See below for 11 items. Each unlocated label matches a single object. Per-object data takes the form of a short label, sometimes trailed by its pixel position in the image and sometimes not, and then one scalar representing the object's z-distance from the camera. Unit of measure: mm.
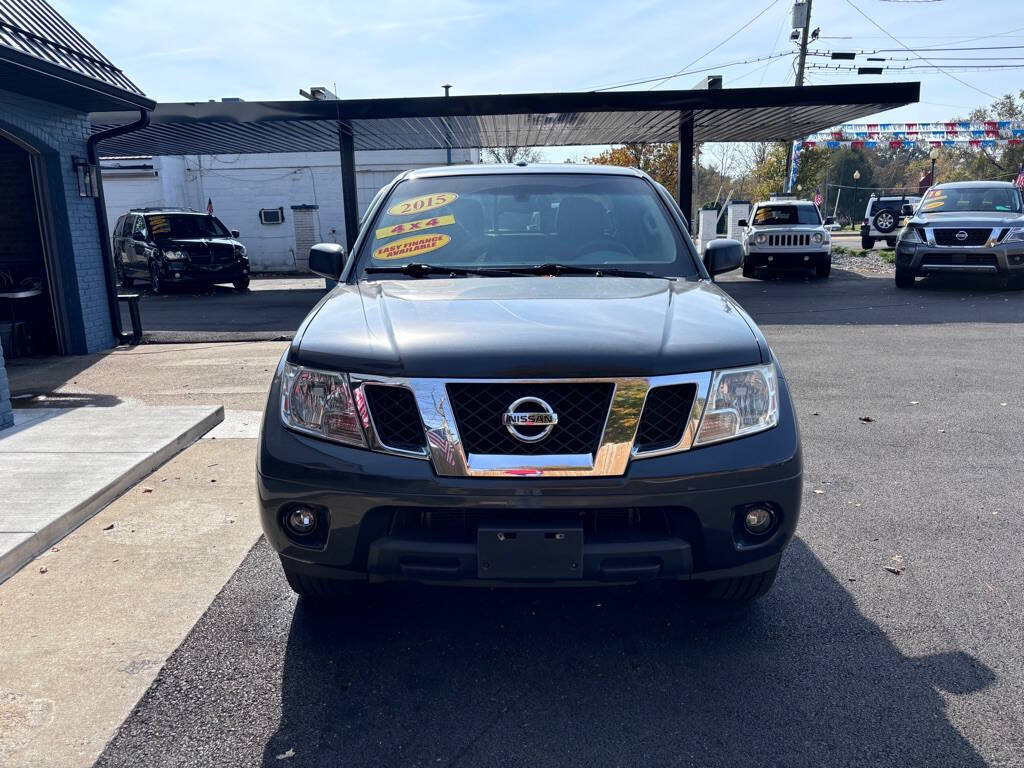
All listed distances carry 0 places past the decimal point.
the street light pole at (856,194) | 69888
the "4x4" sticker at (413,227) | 3961
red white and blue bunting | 33656
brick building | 8633
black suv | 18047
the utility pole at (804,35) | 34938
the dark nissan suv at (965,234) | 14016
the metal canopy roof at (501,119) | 14586
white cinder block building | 27234
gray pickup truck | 2457
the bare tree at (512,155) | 34719
